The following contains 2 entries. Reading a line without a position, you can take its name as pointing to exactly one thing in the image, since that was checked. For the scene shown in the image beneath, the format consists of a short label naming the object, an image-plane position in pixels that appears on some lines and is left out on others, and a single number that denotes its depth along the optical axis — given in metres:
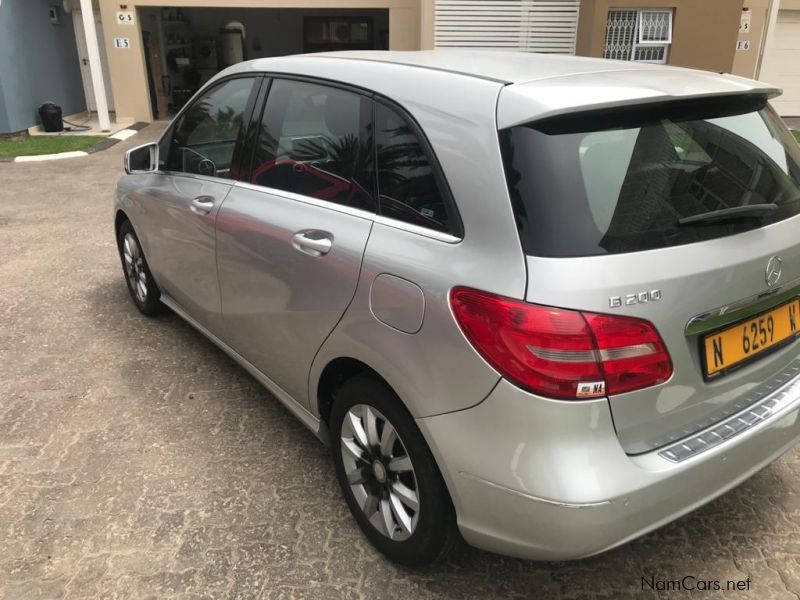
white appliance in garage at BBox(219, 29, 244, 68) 19.06
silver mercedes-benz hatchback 1.72
